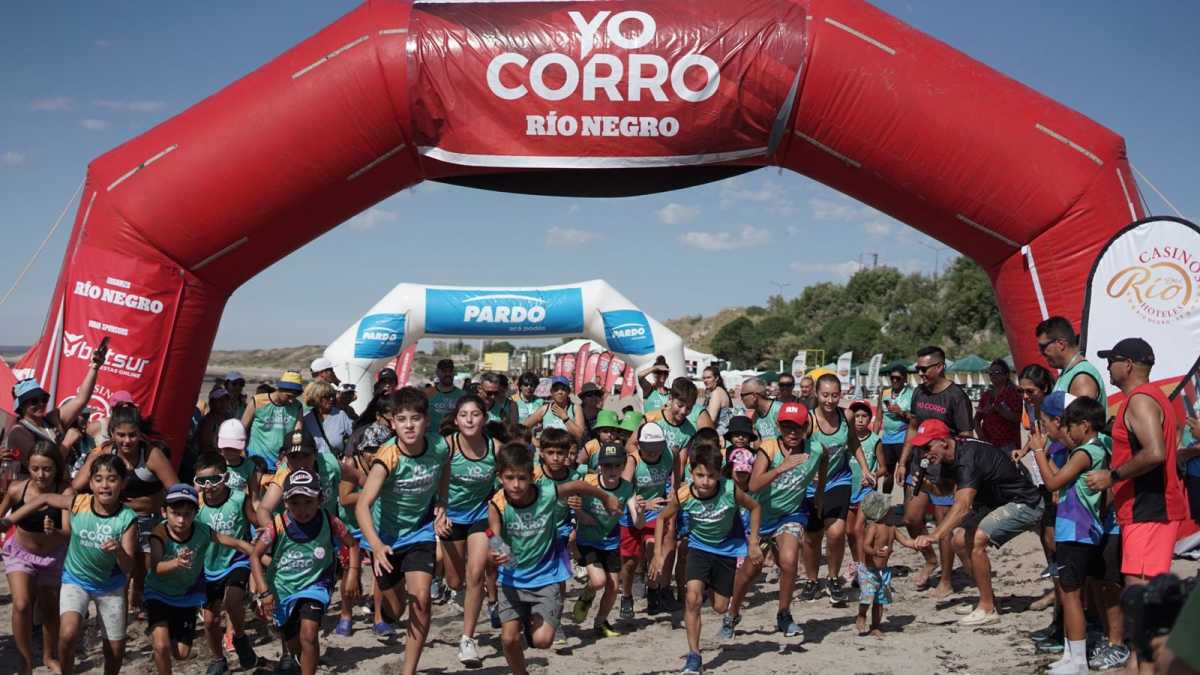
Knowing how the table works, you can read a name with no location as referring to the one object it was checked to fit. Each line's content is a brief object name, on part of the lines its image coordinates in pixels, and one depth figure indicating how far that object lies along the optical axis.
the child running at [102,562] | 5.07
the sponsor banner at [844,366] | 29.22
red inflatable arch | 7.36
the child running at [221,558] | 5.75
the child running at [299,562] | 5.29
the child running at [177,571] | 5.24
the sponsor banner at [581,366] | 29.31
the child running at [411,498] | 5.49
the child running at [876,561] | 6.29
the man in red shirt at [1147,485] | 4.84
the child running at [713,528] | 6.05
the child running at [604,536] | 6.55
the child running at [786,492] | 6.58
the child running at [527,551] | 5.49
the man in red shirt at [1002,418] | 7.86
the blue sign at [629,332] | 17.06
